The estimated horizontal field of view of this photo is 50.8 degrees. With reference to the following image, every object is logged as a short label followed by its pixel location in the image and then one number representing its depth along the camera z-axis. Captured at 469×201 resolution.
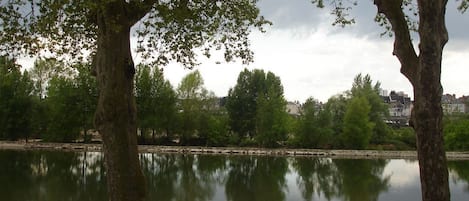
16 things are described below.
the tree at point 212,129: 61.53
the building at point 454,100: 120.00
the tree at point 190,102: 61.41
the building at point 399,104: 118.89
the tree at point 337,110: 62.47
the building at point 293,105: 126.41
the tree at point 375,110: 63.31
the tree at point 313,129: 60.56
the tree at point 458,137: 60.78
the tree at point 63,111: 57.72
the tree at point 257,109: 61.59
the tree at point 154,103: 60.12
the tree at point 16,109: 58.00
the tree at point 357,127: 59.28
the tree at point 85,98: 57.38
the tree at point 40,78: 62.44
